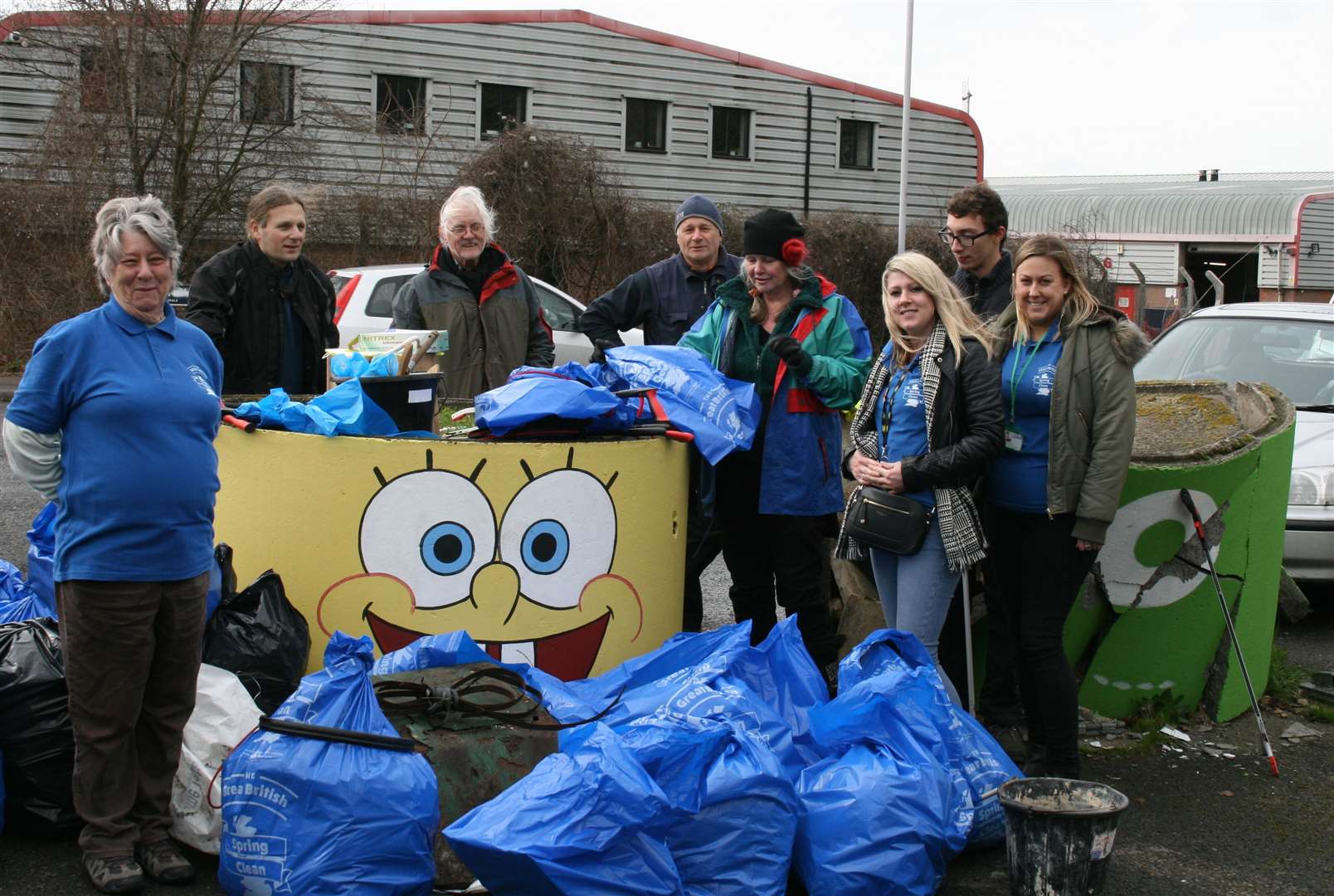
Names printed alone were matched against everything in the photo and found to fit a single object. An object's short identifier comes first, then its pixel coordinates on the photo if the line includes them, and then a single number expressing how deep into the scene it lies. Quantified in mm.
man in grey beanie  5637
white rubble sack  3750
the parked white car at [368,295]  11328
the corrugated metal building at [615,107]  20734
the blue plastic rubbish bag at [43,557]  4355
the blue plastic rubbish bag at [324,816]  3365
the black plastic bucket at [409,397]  4551
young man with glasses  5066
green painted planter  4977
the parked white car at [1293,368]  6750
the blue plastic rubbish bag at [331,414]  4348
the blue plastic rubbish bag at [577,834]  3109
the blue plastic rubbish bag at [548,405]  4453
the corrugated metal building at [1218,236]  38312
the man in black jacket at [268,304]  5219
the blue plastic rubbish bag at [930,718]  3855
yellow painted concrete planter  4289
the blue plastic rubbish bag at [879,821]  3539
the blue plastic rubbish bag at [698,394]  4637
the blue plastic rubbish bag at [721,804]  3412
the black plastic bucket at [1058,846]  3477
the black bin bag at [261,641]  4145
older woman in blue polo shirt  3404
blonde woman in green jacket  4180
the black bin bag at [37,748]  3750
